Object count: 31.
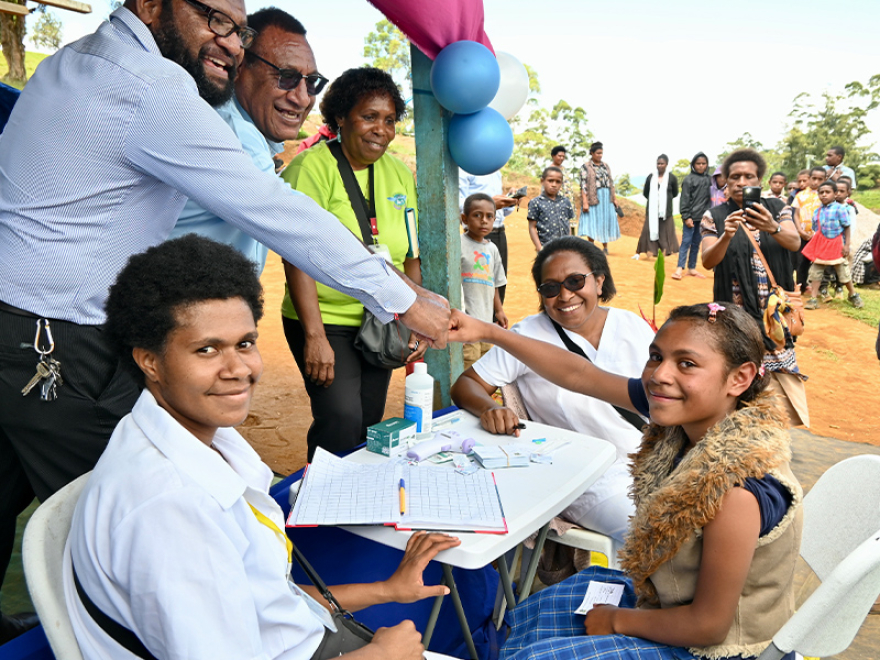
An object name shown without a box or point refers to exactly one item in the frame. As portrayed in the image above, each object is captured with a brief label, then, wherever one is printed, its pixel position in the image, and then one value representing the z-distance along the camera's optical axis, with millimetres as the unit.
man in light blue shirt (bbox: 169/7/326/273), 2521
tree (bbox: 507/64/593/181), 27953
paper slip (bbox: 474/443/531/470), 2061
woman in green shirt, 2852
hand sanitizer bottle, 2215
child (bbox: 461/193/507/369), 5379
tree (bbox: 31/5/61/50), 25141
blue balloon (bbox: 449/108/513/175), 3240
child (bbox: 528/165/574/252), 8273
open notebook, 1676
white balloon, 4793
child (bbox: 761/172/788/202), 11124
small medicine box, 2102
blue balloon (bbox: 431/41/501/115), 3002
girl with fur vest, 1428
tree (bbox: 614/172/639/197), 30016
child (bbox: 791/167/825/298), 10336
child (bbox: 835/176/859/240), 9633
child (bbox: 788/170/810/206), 11057
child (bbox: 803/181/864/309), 9711
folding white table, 1624
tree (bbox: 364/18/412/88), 31688
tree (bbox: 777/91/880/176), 26484
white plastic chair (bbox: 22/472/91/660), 1082
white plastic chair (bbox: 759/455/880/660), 1256
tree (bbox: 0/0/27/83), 14664
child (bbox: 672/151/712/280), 11627
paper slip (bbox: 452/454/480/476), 1992
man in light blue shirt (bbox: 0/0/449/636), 1570
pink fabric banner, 2938
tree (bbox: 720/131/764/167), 31247
